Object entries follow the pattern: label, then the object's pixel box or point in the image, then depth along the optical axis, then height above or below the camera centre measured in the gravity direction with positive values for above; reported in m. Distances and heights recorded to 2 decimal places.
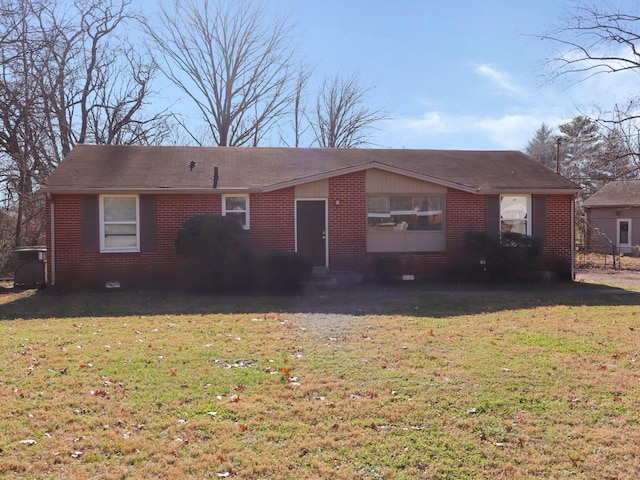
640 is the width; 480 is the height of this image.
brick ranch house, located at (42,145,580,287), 13.95 +0.84
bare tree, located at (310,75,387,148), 35.56 +7.64
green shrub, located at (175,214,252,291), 12.63 -0.30
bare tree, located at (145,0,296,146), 29.47 +8.83
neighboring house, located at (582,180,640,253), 29.44 +1.14
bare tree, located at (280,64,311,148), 33.09 +8.34
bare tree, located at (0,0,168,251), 15.72 +5.57
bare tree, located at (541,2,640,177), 15.94 +3.59
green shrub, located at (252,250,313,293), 12.63 -0.73
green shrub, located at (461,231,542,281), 14.34 -0.43
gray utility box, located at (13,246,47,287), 14.55 -0.70
